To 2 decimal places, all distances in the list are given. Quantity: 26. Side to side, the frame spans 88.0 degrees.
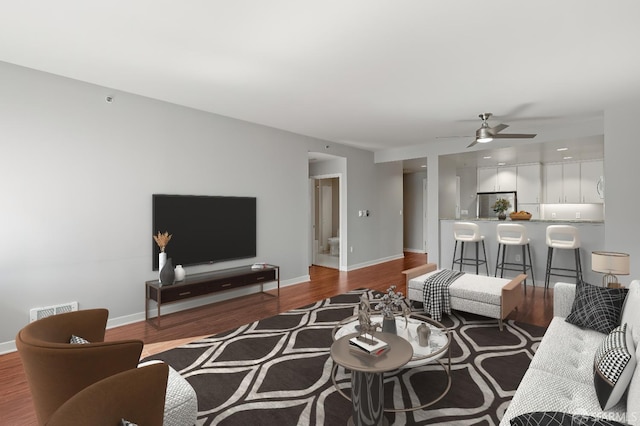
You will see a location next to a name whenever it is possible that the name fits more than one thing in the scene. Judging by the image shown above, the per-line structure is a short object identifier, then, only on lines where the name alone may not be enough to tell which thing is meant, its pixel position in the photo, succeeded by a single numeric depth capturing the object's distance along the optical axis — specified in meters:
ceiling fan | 4.42
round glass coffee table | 2.34
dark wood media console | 3.88
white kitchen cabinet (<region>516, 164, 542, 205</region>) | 7.73
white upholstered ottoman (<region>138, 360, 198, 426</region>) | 1.78
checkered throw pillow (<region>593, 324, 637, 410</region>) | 1.59
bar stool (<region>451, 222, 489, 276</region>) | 5.81
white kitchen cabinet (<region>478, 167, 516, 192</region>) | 8.06
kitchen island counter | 5.18
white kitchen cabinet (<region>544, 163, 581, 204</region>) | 7.43
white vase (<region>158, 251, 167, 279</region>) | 4.01
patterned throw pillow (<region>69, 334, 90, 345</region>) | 1.90
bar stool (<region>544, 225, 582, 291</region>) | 4.92
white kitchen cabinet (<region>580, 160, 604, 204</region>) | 7.18
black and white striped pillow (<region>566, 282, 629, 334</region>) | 2.49
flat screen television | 4.22
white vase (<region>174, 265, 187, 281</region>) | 4.10
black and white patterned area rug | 2.20
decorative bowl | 6.00
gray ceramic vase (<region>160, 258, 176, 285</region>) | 3.90
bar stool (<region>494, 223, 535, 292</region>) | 5.39
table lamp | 2.98
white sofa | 1.58
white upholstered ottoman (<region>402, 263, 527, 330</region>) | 3.64
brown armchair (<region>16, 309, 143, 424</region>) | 1.53
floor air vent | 3.31
